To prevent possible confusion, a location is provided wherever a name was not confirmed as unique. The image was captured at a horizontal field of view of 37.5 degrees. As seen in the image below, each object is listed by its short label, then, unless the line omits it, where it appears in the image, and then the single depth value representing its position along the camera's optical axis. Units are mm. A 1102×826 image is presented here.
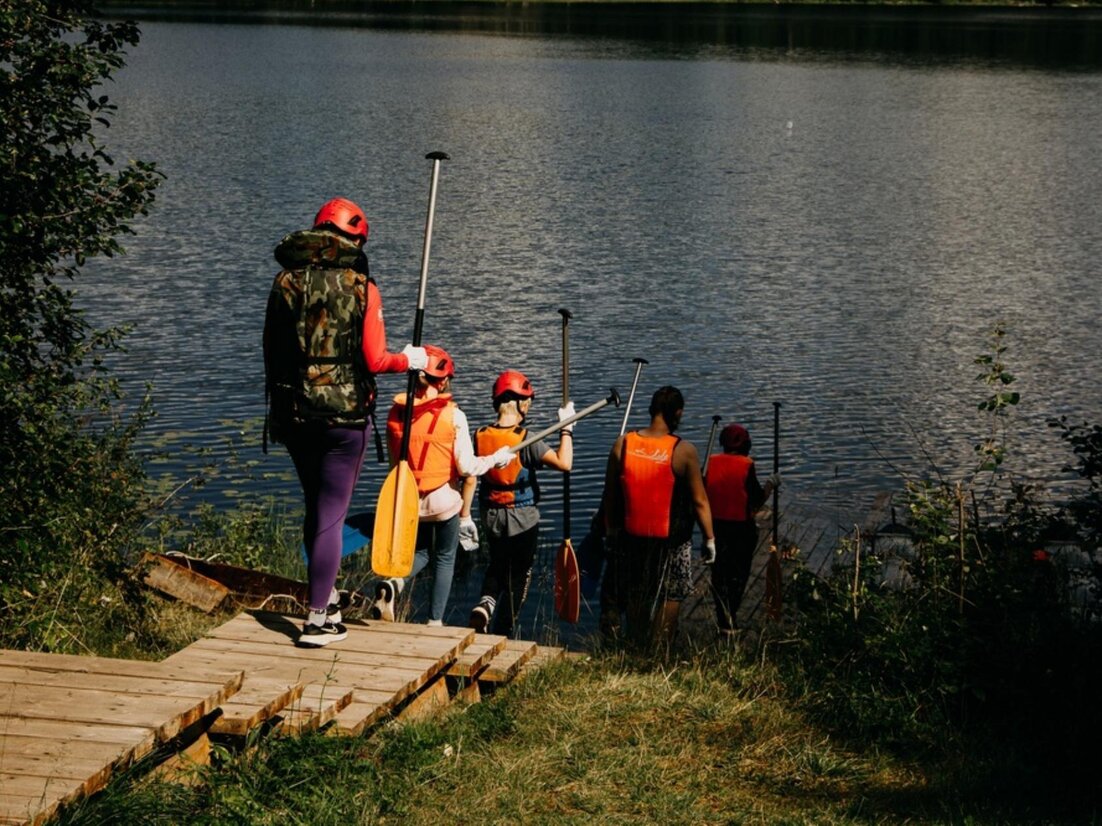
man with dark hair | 9383
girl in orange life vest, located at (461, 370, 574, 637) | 9922
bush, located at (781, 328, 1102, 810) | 7340
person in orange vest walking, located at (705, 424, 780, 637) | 11211
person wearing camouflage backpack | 7129
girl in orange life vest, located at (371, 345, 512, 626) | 9102
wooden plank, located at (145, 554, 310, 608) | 10391
